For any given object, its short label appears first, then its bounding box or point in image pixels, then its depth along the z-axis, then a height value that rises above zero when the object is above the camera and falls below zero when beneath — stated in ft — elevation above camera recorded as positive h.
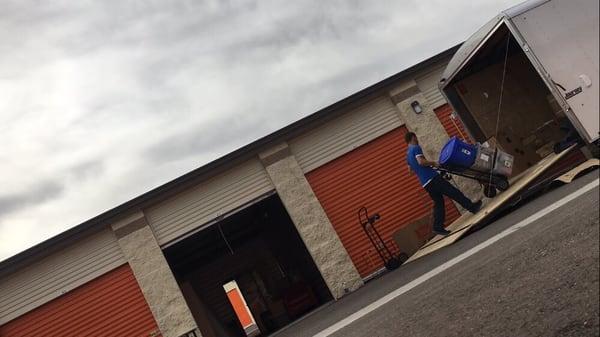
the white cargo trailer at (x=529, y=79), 20.68 +3.03
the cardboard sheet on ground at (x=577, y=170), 26.40 -2.76
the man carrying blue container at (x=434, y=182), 32.91 +0.41
